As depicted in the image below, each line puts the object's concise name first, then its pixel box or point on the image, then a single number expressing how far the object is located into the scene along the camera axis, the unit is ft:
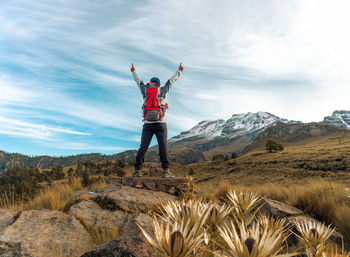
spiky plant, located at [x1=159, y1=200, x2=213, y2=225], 3.43
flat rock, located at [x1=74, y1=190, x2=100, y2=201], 19.36
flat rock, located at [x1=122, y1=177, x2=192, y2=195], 22.80
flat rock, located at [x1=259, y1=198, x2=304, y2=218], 17.97
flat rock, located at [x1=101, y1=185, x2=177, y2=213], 18.07
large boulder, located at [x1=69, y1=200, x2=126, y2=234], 14.82
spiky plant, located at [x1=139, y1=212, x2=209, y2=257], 2.48
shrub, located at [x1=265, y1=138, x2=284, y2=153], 157.17
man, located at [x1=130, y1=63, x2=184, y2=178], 21.61
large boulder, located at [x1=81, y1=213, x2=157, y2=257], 6.32
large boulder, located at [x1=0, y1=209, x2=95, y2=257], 10.61
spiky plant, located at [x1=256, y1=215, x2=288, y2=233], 3.99
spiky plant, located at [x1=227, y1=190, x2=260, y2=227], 4.68
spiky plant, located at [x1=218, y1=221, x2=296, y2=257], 2.32
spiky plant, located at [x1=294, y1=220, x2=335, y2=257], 4.25
